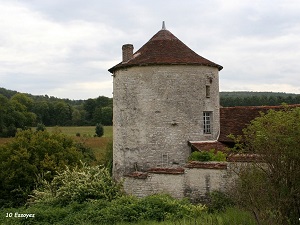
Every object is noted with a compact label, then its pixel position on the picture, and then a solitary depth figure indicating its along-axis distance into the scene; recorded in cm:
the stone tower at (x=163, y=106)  1997
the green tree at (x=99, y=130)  5728
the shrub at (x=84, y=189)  1747
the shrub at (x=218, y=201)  1478
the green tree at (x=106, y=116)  7038
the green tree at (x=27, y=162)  2439
